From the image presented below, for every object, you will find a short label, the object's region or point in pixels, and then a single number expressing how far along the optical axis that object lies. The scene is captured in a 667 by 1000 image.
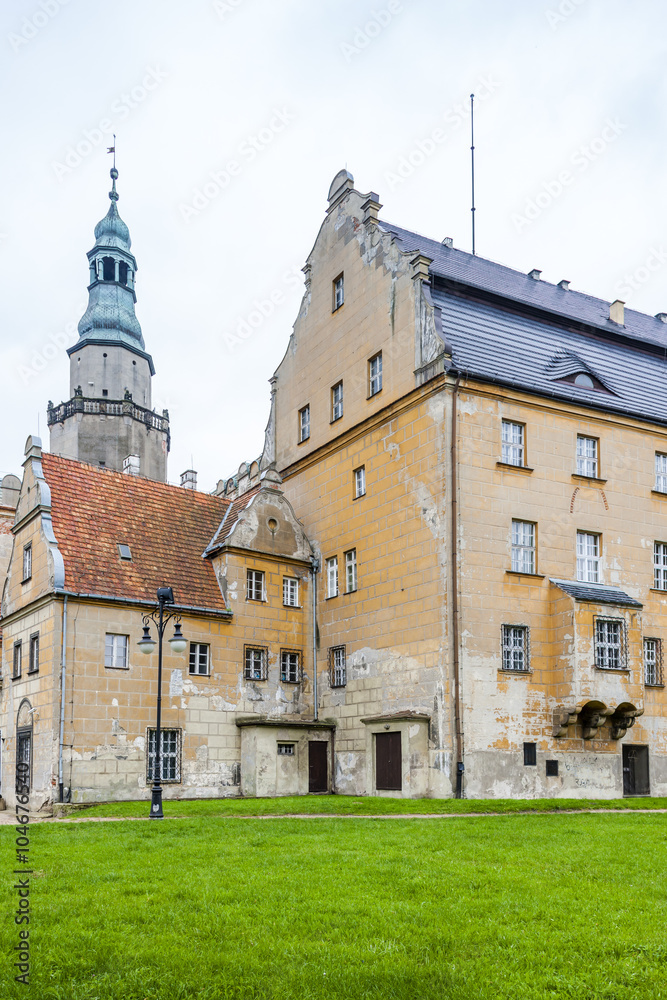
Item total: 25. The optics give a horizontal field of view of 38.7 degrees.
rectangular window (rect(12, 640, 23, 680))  31.71
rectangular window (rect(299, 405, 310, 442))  37.97
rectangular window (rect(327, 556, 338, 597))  34.66
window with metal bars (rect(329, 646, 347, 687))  33.44
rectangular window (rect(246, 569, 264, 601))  34.06
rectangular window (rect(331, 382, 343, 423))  35.88
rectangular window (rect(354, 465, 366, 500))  33.62
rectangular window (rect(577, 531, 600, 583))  31.08
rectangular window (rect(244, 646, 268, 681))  33.12
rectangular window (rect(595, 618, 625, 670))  29.23
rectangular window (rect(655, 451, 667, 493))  33.84
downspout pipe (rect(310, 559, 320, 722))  35.62
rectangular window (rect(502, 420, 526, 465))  30.38
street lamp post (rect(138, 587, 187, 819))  21.73
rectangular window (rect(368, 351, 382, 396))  33.38
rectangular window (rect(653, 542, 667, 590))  32.94
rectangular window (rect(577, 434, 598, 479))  31.92
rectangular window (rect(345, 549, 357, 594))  33.44
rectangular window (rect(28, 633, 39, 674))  30.15
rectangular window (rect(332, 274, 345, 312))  36.47
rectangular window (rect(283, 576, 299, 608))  35.03
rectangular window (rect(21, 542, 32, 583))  31.91
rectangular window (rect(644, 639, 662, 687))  31.86
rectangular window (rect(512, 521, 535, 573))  29.80
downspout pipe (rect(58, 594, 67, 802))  27.56
